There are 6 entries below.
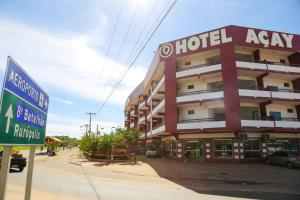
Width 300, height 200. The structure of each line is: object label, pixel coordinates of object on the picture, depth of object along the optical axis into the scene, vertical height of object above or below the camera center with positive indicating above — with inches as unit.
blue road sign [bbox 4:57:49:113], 92.2 +30.1
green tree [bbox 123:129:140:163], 1046.7 +3.4
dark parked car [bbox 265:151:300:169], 696.7 -75.5
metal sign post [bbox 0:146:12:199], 88.5 -13.7
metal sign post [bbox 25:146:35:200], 134.5 -24.2
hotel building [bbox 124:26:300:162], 851.4 +202.6
